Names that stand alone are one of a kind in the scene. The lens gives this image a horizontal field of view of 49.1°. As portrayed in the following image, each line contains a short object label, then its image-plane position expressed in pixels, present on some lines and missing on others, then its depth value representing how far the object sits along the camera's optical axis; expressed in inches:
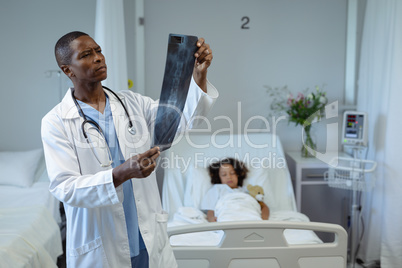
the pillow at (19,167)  114.0
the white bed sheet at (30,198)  104.1
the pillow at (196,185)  113.9
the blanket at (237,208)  98.2
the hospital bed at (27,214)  79.7
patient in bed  100.3
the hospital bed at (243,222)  76.6
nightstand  134.7
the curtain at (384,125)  106.5
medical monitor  113.0
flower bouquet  125.5
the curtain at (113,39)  96.5
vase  128.0
